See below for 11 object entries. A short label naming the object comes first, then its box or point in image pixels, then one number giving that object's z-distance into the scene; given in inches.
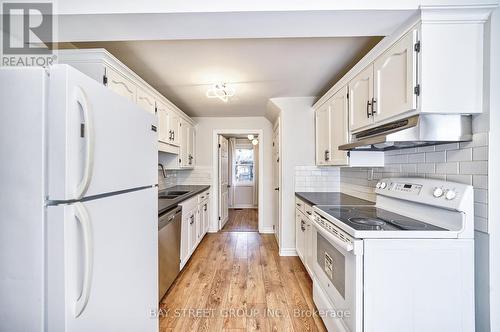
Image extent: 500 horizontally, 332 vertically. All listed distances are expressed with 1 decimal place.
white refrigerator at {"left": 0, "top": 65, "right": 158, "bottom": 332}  29.1
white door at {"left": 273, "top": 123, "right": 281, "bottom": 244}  133.5
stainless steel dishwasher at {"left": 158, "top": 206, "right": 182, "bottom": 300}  77.4
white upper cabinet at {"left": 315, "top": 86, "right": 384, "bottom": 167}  82.2
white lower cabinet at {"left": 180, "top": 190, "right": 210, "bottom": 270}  104.7
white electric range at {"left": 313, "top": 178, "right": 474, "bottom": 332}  46.3
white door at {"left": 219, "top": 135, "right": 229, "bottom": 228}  174.9
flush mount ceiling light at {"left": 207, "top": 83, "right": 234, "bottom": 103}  93.0
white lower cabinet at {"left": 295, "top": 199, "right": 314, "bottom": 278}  90.0
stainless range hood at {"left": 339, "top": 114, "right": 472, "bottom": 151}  48.4
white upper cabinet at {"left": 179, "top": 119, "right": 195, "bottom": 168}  133.3
